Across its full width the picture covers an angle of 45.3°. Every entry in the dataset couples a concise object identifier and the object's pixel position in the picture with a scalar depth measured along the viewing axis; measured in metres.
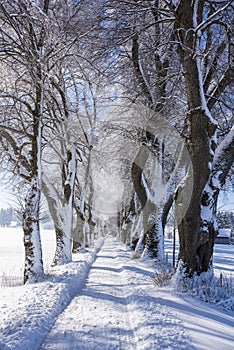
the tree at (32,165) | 7.86
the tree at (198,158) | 6.54
